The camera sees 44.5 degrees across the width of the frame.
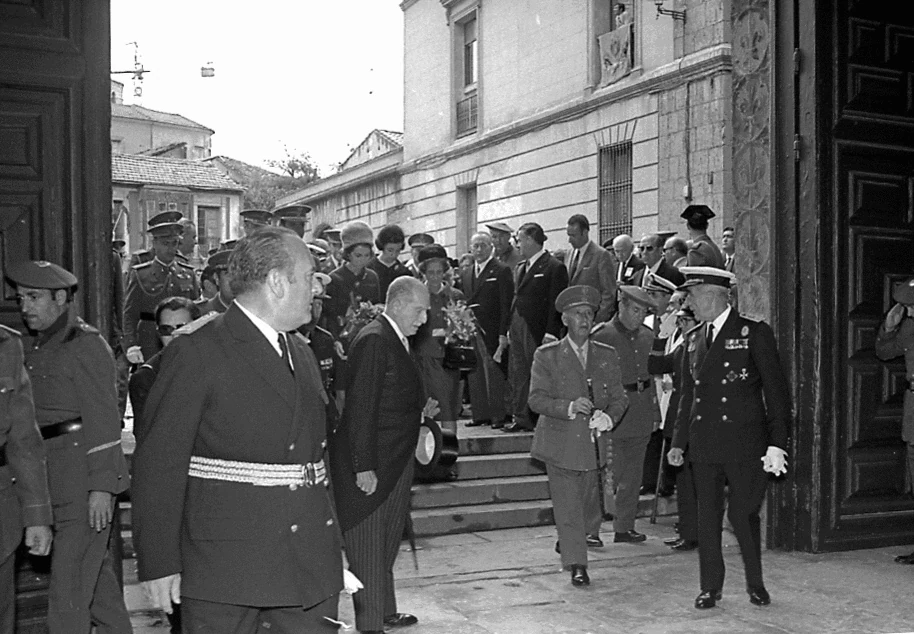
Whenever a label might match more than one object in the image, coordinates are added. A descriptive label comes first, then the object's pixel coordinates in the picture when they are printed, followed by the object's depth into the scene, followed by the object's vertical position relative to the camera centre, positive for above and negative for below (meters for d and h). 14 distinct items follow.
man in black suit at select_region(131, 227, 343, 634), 3.63 -0.53
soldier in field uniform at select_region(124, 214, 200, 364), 9.60 +0.26
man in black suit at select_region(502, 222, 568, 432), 11.17 -0.05
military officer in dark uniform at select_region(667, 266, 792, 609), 6.75 -0.68
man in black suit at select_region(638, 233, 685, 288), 10.73 +0.55
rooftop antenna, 51.44 +12.04
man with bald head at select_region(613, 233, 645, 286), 12.38 +0.57
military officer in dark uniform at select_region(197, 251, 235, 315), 7.35 +0.19
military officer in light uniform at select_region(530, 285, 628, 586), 7.53 -0.66
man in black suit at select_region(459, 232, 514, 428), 11.52 -0.10
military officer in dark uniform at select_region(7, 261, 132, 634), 5.32 -0.57
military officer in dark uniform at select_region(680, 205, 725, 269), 9.82 +0.68
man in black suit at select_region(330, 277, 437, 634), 6.09 -0.72
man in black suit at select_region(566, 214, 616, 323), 11.85 +0.50
